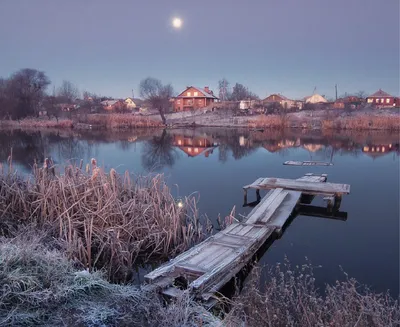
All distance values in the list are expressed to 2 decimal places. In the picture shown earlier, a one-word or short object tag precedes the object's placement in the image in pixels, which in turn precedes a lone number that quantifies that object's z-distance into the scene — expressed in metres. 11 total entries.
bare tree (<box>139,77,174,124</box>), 41.97
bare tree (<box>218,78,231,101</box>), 77.75
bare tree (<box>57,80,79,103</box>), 59.71
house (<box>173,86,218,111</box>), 55.36
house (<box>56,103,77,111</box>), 49.74
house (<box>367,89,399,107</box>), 64.99
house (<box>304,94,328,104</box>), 80.50
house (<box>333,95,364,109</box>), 44.11
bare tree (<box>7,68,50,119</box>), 40.38
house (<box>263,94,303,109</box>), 74.56
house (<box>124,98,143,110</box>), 86.95
